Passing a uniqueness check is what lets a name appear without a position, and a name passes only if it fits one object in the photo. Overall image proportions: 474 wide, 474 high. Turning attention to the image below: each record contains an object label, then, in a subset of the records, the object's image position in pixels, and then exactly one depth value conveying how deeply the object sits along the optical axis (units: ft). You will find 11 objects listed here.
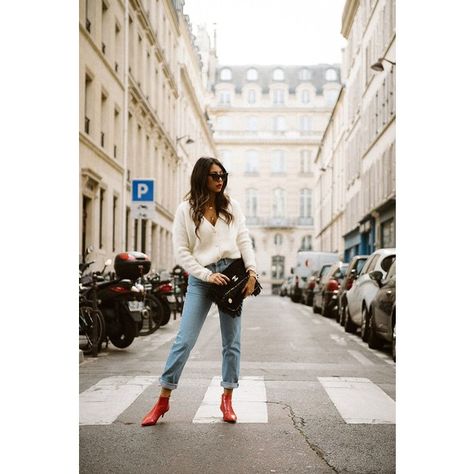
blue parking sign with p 63.31
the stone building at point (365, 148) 79.30
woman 19.49
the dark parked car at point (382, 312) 36.42
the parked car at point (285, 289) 179.63
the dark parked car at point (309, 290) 97.92
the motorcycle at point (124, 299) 37.78
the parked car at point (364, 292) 43.98
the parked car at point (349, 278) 57.08
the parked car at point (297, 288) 125.18
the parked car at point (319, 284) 82.96
